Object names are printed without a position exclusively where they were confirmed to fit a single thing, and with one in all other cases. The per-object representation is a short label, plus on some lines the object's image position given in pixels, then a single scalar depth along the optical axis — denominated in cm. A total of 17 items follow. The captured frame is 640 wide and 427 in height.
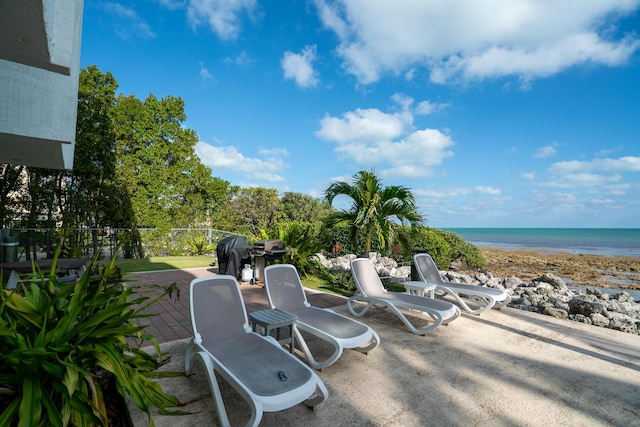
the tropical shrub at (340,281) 786
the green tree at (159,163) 1527
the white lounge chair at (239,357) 238
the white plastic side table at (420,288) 584
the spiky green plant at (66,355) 176
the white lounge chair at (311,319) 354
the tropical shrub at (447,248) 1413
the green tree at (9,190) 1193
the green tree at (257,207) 2138
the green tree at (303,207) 2736
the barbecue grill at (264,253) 807
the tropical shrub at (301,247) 891
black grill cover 837
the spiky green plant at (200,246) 1392
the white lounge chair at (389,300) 470
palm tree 678
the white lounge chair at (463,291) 574
